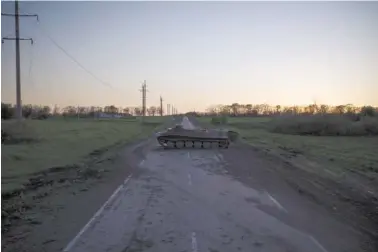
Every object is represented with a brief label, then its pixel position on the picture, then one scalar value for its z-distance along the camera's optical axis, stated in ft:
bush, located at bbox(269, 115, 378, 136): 145.07
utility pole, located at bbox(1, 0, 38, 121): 77.51
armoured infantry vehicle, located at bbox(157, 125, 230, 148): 89.35
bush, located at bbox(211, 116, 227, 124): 264.46
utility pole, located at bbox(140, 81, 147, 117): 253.44
